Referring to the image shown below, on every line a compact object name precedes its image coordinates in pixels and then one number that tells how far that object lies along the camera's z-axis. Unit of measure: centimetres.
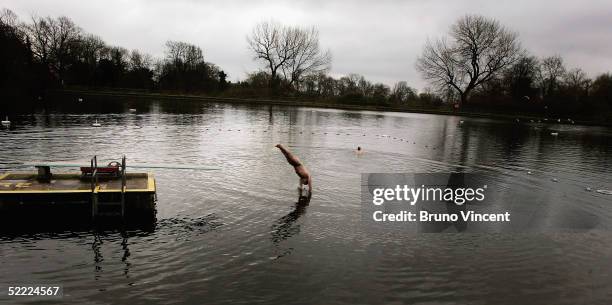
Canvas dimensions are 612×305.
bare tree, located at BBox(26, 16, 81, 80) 10212
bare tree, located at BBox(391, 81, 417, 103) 14024
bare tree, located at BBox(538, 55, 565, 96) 10956
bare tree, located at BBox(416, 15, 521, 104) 9788
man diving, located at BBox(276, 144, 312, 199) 1656
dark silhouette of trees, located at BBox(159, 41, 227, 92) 11844
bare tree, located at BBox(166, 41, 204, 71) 12925
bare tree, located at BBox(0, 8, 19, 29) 8919
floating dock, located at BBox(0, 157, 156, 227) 1227
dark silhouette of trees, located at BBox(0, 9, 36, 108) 6488
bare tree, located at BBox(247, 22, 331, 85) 11312
